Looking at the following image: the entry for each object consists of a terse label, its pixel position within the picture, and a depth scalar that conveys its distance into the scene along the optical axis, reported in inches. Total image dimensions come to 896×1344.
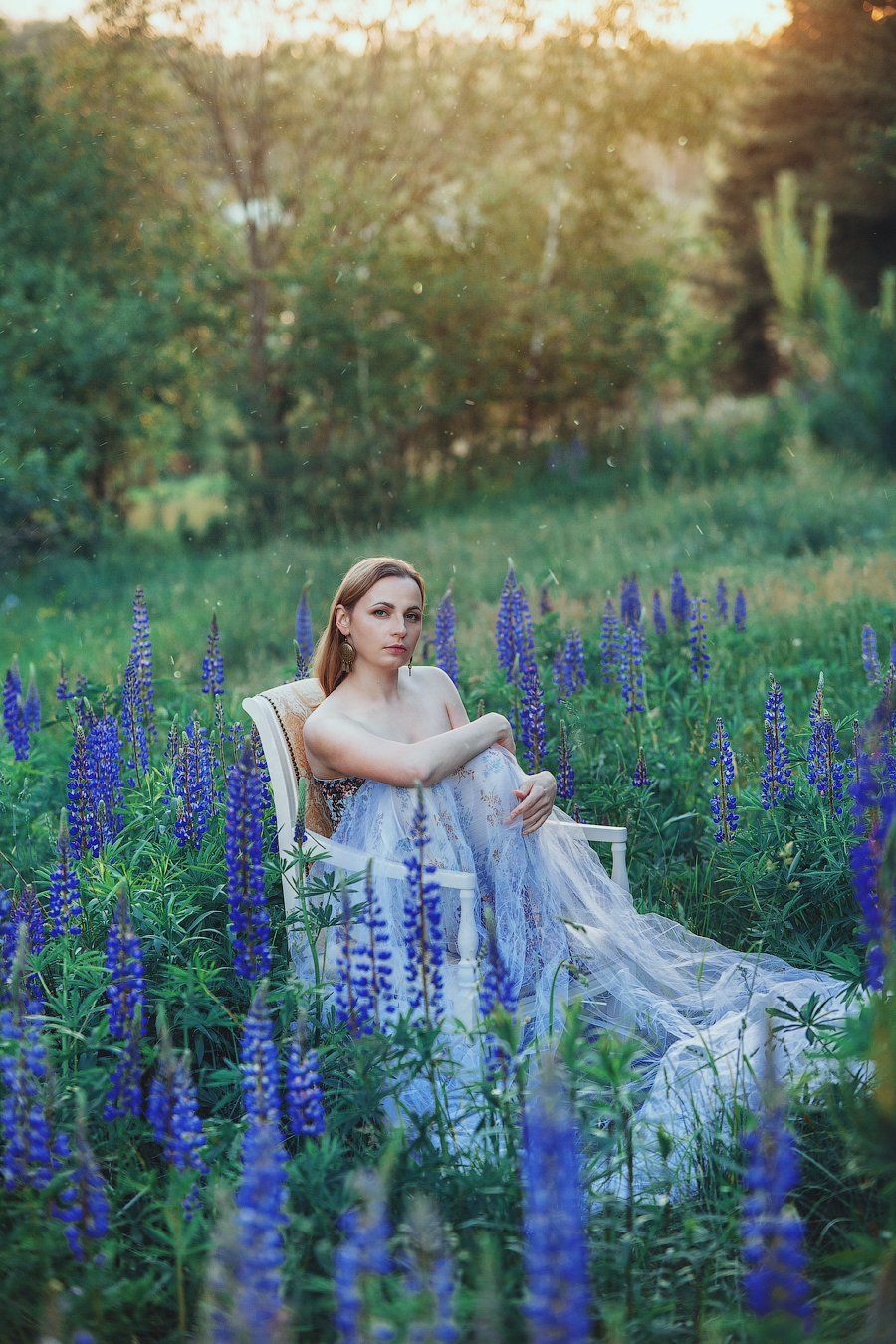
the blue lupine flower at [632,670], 205.5
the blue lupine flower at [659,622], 267.7
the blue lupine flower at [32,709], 210.1
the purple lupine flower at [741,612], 256.7
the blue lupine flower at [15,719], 200.8
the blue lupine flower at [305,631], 239.1
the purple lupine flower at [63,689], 201.8
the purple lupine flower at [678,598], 252.5
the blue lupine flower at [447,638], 216.5
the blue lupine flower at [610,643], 223.5
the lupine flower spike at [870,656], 224.2
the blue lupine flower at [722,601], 266.2
